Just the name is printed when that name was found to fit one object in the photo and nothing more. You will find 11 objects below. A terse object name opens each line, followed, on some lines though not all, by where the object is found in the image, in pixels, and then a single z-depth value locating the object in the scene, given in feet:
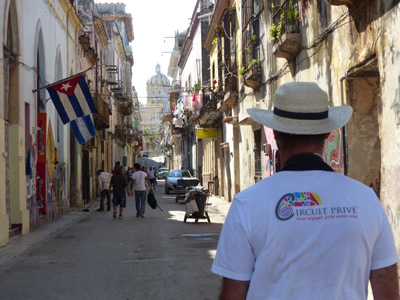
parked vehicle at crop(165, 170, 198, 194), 108.58
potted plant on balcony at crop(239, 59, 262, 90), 55.26
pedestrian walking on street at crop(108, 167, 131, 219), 58.59
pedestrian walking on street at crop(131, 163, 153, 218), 57.41
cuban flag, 52.47
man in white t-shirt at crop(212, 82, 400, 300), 7.02
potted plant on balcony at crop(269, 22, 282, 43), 43.60
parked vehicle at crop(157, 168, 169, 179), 212.68
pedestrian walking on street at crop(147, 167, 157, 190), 123.03
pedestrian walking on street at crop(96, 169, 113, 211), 69.00
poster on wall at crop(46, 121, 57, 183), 56.80
